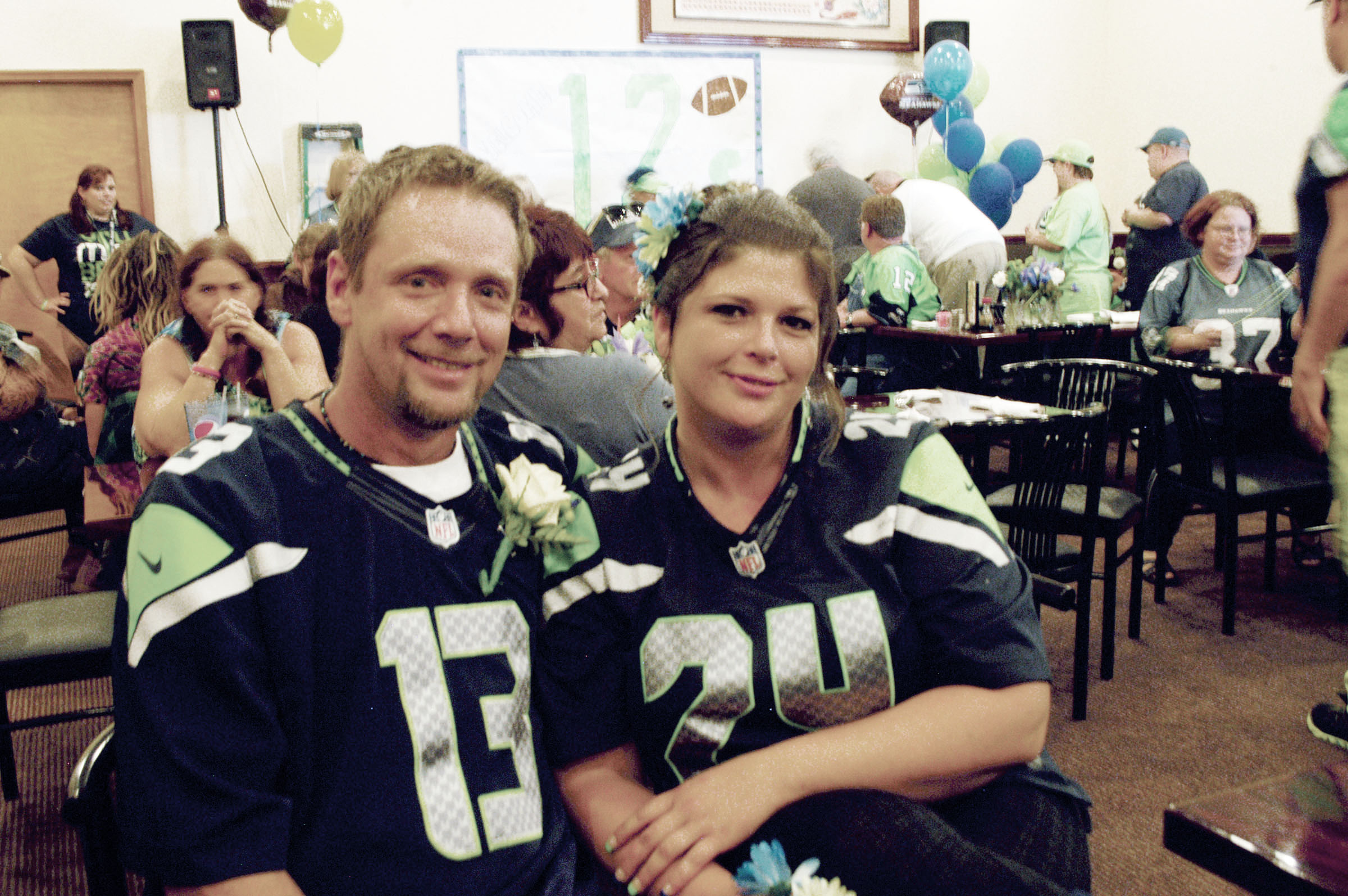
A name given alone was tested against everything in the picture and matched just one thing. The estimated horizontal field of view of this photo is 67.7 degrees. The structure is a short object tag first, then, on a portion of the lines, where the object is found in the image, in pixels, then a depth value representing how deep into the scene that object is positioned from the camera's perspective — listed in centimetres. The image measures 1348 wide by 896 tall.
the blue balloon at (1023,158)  763
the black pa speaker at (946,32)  809
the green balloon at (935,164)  767
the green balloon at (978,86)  800
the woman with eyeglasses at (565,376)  205
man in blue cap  621
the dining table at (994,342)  501
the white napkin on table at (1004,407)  302
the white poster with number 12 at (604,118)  750
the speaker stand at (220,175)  662
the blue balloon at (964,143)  727
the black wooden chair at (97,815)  102
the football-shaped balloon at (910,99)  771
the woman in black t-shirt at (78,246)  607
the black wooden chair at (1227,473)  329
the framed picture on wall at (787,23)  782
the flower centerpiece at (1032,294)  515
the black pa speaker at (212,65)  654
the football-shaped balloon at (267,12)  640
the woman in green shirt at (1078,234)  665
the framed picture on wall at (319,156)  701
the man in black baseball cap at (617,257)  324
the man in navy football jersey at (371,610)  95
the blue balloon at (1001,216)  741
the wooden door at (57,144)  667
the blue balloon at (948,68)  738
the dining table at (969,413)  291
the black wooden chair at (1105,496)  298
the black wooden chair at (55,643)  209
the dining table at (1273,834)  80
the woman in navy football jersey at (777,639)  113
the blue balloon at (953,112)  775
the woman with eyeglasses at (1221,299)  426
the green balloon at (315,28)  645
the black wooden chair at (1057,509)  283
